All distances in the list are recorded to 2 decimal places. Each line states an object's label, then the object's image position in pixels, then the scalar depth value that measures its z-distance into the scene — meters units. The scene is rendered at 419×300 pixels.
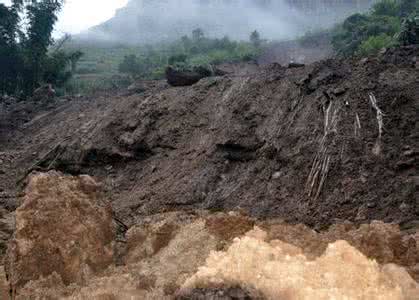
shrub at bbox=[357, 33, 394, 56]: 14.03
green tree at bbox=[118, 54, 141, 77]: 28.45
